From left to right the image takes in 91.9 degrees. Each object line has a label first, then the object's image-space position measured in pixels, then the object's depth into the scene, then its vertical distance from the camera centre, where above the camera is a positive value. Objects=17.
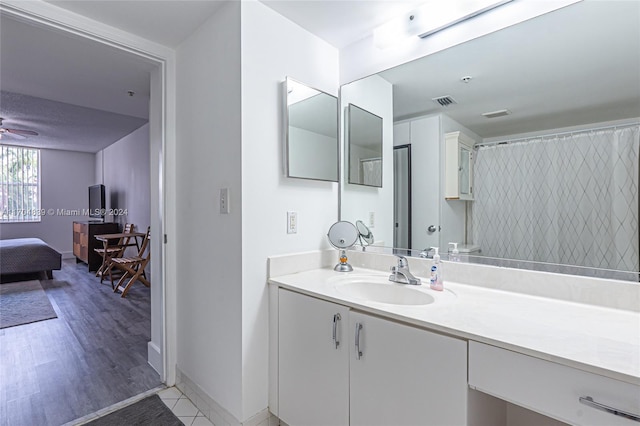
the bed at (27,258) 4.50 -0.72
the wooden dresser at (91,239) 5.47 -0.52
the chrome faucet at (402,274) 1.50 -0.31
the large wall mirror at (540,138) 1.15 +0.32
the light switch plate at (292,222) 1.73 -0.07
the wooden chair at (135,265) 4.14 -0.73
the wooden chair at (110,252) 4.62 -0.63
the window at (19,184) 6.18 +0.54
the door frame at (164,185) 1.92 +0.17
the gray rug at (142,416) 1.66 -1.14
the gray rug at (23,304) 3.15 -1.09
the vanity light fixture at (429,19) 1.43 +0.96
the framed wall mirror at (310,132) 1.71 +0.47
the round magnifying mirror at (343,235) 1.83 -0.14
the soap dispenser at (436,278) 1.40 -0.31
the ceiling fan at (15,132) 4.42 +1.15
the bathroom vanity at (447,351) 0.79 -0.44
